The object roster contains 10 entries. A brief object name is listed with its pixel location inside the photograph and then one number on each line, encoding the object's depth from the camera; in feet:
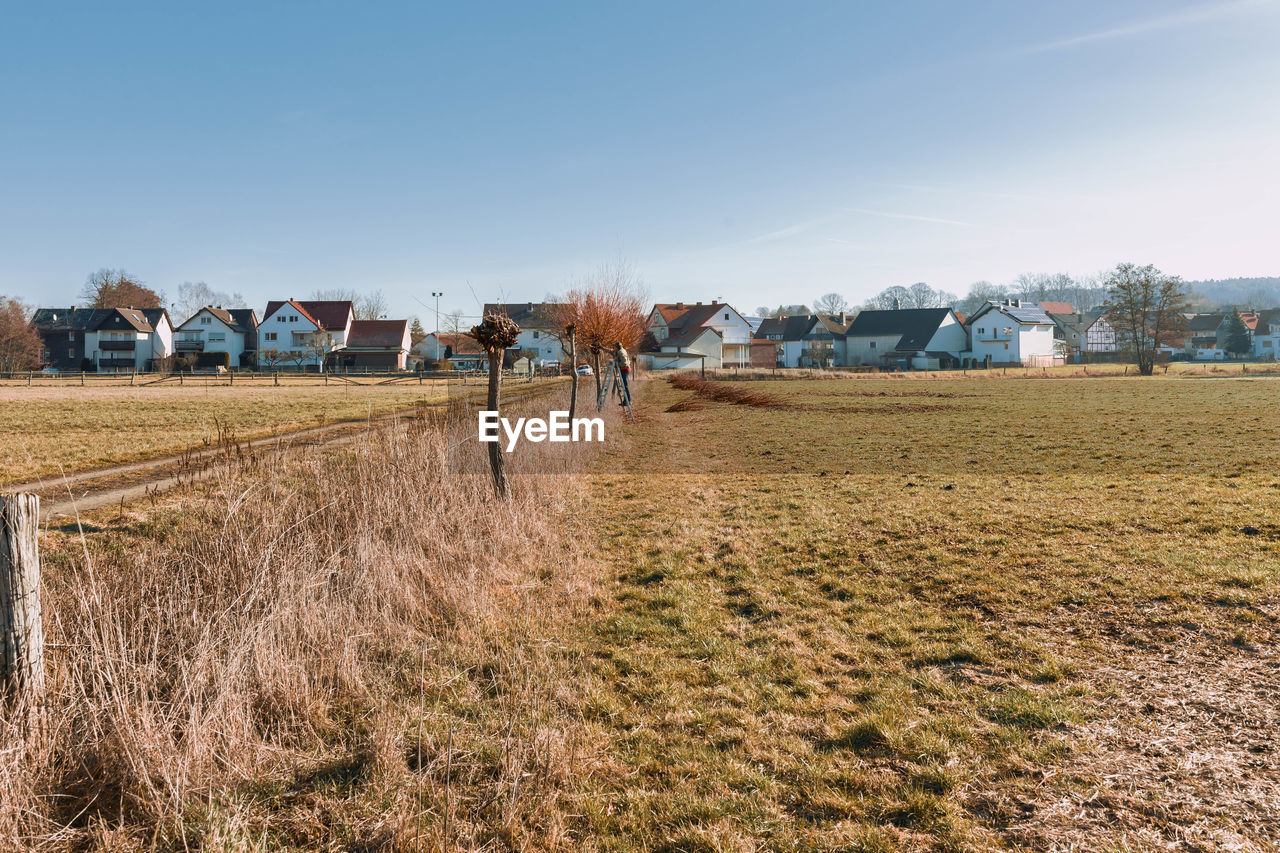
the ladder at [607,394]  71.06
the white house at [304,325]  276.62
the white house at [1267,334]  343.26
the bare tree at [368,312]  337.93
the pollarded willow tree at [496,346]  28.86
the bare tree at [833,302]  457.68
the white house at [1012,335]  279.90
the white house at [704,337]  269.03
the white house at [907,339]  282.56
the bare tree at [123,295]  321.52
